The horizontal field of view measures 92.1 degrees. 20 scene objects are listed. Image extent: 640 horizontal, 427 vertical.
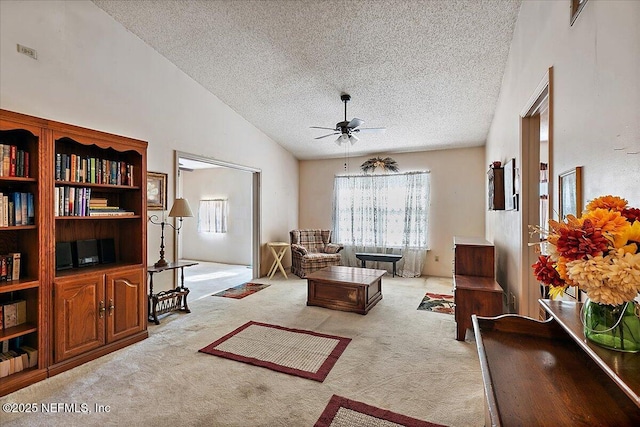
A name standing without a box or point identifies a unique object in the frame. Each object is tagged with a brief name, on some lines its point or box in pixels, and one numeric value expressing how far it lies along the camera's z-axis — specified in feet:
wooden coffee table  12.92
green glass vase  2.81
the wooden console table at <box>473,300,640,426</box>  2.86
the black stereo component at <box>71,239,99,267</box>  9.67
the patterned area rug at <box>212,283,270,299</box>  15.81
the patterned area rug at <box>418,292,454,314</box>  13.49
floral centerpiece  2.54
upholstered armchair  19.42
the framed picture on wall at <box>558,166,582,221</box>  5.05
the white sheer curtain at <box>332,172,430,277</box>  20.70
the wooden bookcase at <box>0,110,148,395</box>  7.92
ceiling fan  13.29
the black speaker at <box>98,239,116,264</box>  10.40
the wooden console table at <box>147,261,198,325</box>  11.88
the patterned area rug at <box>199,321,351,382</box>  8.42
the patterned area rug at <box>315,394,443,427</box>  6.19
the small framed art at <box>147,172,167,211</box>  12.71
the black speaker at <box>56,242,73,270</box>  9.22
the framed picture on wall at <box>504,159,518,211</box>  9.75
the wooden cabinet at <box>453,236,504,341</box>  9.96
